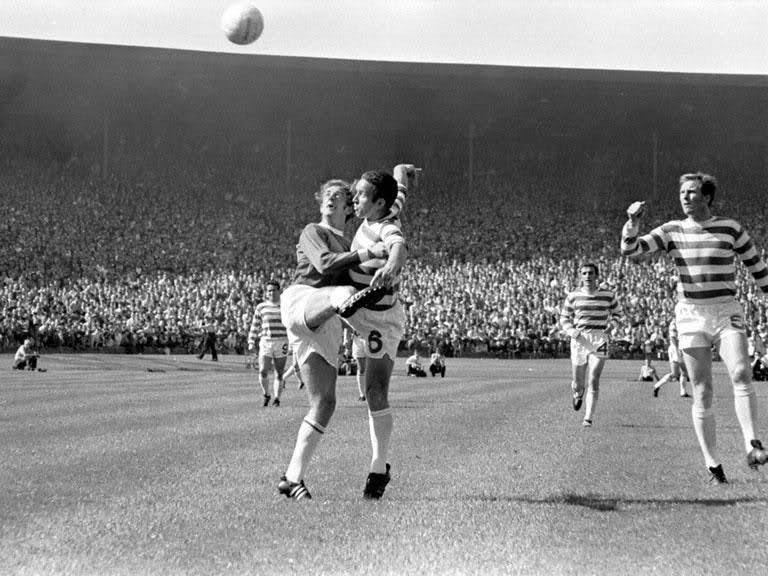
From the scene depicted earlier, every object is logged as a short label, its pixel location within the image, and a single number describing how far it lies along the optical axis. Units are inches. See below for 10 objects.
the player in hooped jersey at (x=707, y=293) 303.6
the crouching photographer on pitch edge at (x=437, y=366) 1143.6
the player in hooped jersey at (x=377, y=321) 262.2
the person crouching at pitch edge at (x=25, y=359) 1169.4
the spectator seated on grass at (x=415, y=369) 1141.1
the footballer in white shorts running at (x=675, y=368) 798.4
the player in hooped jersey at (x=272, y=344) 635.5
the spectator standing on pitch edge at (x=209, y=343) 1498.5
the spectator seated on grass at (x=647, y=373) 1069.1
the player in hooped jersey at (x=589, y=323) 535.2
